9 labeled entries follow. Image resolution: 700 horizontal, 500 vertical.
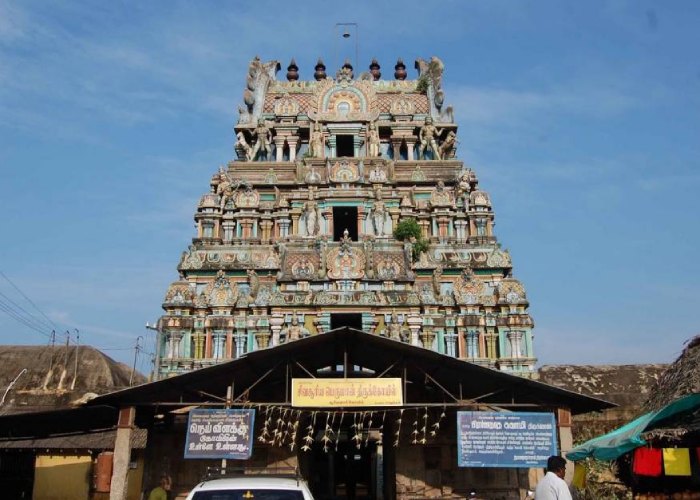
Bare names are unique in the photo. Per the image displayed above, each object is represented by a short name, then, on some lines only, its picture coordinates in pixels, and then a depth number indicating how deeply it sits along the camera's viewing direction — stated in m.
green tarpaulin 10.06
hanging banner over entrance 13.72
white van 6.70
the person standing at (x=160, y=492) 14.45
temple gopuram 27.38
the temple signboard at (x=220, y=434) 13.93
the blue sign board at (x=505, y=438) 13.81
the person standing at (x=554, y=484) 7.52
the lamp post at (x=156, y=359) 26.50
